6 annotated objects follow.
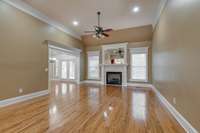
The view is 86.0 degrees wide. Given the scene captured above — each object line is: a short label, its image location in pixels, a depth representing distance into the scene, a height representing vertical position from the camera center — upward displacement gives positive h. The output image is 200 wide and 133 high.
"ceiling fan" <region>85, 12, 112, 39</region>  4.59 +1.56
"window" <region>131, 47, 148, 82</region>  7.21 +0.25
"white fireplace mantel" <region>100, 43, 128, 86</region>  7.60 +0.05
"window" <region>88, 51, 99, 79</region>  8.66 +0.23
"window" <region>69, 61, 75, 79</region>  9.78 -0.16
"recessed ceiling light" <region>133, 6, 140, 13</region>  4.20 +2.37
